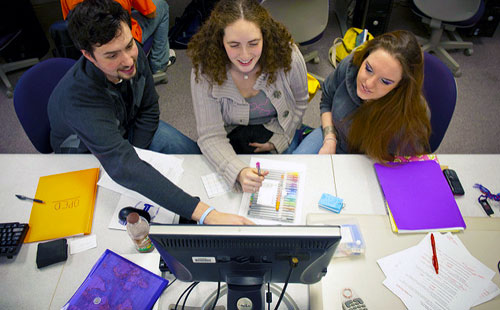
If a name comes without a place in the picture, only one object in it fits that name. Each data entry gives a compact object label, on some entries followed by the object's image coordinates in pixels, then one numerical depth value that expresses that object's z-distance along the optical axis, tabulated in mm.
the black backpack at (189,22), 2975
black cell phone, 1170
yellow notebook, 1148
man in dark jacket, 1110
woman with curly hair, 1240
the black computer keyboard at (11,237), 1089
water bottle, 999
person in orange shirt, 2092
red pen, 991
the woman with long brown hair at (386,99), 1208
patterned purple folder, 946
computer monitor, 660
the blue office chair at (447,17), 2400
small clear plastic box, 1026
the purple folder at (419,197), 1091
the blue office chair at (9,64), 2431
